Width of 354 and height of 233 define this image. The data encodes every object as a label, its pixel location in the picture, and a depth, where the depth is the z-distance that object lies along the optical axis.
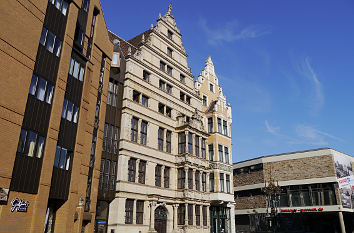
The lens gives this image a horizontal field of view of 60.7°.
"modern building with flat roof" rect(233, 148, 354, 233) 46.94
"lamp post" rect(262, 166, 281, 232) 51.22
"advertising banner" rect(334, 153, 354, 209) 46.66
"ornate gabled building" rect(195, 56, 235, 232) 35.81
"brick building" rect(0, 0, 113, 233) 15.48
